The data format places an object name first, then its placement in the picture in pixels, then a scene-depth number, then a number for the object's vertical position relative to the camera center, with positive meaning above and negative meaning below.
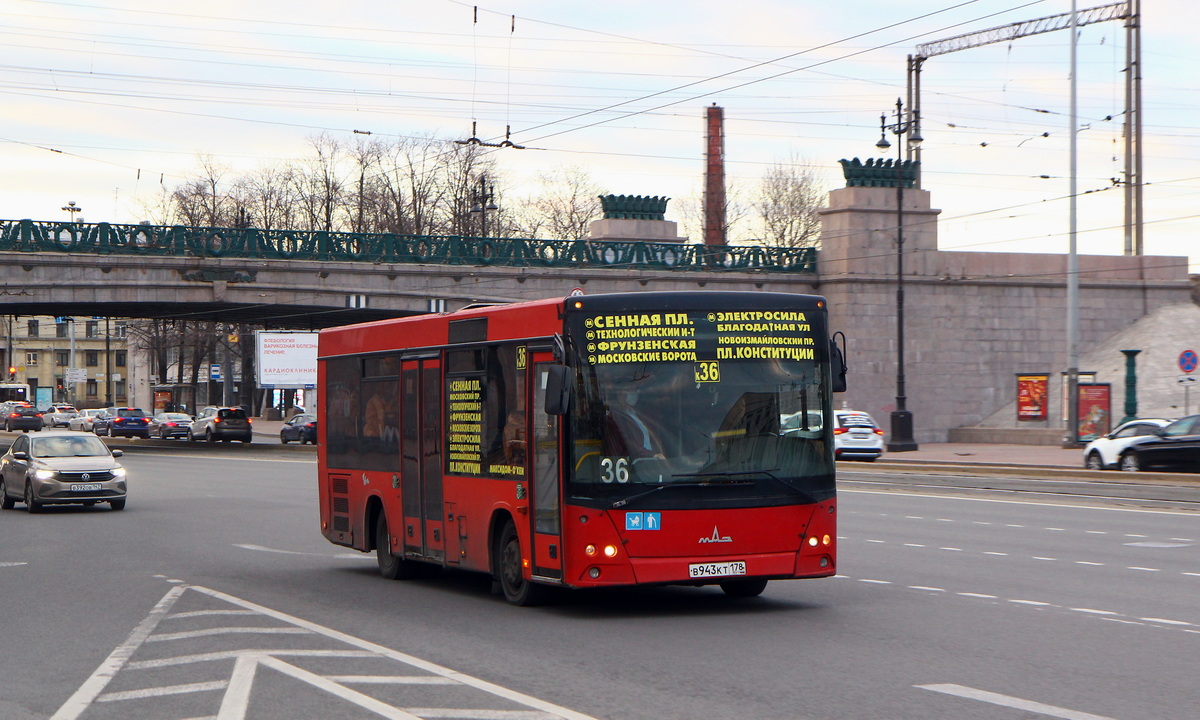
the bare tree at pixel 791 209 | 87.56 +9.91
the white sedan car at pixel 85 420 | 83.78 -2.36
